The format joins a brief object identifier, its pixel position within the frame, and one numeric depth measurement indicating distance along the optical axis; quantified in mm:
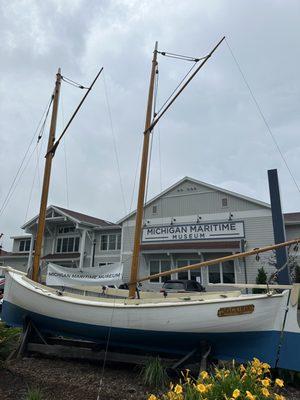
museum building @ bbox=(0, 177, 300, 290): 21906
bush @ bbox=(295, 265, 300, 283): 19531
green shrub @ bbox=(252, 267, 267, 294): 19891
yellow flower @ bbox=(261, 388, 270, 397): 2927
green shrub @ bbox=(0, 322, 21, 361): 6520
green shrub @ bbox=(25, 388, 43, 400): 4684
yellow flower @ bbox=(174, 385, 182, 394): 2998
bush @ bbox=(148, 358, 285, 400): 3062
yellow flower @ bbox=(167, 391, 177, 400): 3099
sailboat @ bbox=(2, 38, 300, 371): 6070
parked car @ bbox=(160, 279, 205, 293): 15614
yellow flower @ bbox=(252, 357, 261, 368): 3529
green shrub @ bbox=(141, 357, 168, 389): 5918
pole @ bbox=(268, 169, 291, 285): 9219
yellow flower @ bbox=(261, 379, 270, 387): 3027
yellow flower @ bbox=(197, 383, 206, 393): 2984
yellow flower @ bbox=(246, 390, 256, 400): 2737
